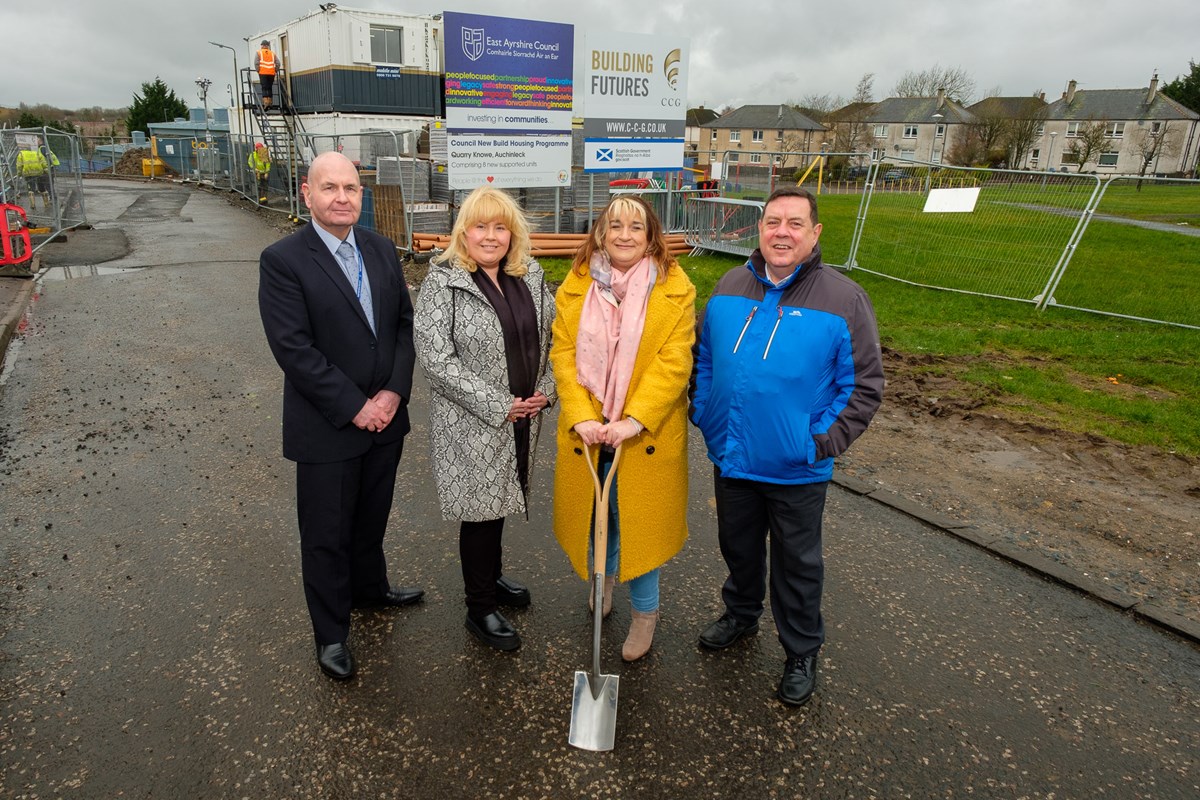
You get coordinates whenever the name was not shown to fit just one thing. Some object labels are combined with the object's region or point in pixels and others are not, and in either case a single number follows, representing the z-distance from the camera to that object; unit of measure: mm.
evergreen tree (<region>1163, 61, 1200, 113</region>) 69188
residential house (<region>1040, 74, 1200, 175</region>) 62188
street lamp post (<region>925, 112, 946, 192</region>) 75750
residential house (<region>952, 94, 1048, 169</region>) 49938
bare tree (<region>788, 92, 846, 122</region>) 77688
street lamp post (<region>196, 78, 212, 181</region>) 41756
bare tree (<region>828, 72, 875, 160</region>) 65938
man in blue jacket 2809
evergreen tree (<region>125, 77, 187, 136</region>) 53344
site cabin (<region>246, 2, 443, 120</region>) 24203
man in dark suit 2912
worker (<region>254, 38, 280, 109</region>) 25141
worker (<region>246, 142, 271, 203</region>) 22766
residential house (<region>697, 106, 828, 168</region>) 85125
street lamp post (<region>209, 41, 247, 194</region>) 26200
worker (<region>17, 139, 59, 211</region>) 15810
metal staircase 20938
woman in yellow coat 2951
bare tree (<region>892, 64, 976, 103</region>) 76062
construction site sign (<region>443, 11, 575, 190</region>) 11227
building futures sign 12516
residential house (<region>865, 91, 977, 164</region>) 75688
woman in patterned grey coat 3020
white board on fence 11195
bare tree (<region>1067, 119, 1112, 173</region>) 46153
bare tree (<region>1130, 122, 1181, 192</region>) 52406
